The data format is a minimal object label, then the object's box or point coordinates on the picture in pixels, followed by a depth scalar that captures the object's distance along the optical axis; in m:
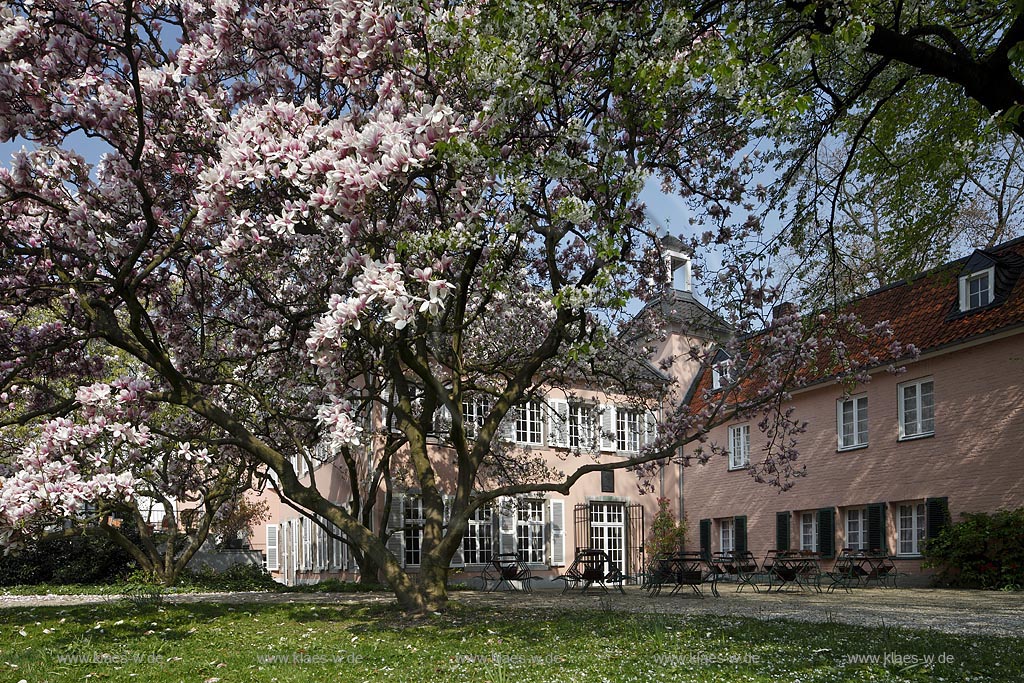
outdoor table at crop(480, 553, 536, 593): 21.34
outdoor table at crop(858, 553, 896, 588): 20.42
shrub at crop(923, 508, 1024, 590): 18.08
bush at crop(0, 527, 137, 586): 23.27
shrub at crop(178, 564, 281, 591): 21.27
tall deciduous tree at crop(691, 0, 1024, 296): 6.80
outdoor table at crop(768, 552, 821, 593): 18.33
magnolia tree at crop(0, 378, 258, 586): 7.98
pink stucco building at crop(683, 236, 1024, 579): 19.66
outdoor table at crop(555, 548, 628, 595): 19.09
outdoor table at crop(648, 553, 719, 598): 18.03
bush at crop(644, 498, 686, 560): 28.73
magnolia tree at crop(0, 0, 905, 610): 7.82
